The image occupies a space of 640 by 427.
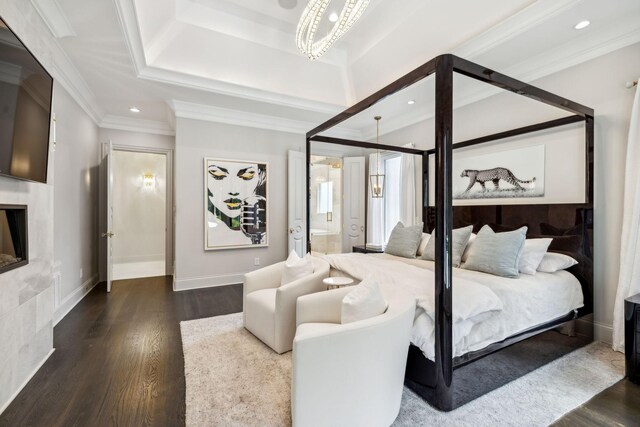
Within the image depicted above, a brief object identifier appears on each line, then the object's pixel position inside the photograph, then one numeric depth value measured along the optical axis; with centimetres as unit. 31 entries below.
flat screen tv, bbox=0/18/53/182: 166
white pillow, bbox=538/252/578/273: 260
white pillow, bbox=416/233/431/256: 341
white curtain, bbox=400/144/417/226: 429
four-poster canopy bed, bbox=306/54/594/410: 165
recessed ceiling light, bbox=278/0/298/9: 323
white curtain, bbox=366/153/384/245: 443
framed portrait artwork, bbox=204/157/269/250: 454
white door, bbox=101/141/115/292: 425
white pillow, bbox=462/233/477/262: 301
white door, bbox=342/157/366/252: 517
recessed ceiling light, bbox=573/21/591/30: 246
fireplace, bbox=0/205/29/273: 185
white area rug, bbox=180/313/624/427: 170
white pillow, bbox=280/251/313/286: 271
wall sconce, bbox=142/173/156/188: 695
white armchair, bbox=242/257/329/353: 240
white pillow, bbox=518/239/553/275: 258
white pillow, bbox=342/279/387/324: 170
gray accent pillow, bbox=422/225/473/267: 298
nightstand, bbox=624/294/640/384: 205
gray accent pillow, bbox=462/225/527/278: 251
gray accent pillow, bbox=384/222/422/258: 335
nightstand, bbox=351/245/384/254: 394
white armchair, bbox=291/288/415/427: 141
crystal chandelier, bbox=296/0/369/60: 213
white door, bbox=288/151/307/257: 500
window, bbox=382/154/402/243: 430
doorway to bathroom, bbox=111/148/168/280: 673
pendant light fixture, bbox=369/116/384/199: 427
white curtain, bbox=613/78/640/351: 234
